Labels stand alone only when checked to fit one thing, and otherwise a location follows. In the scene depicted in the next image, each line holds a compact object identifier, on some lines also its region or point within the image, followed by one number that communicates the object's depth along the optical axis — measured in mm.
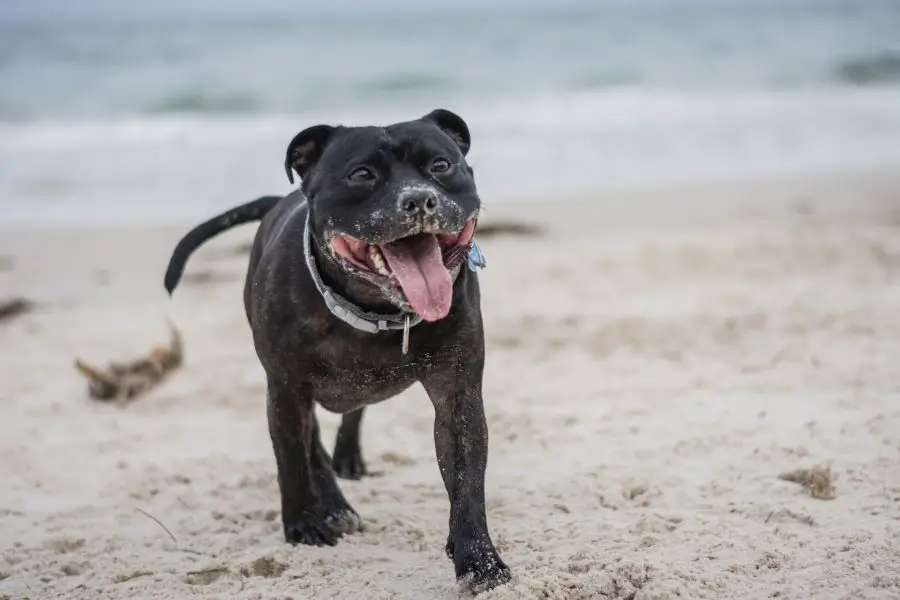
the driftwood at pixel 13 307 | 8344
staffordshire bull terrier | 3514
